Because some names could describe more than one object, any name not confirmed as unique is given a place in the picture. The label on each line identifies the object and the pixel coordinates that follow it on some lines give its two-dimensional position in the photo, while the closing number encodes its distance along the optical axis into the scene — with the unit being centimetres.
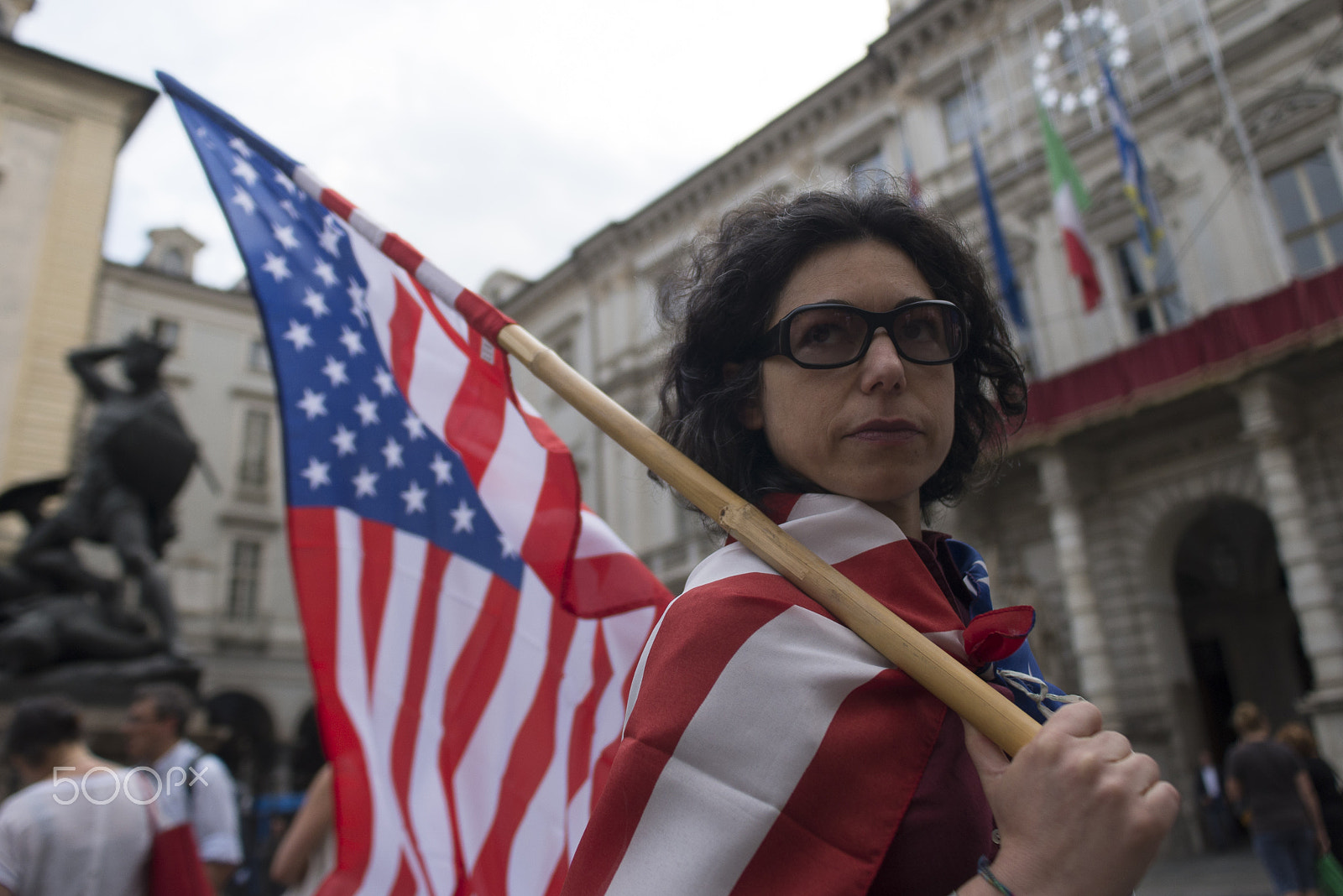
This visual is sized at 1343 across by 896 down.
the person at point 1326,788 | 672
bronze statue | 623
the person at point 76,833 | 276
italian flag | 1391
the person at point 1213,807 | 1315
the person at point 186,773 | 397
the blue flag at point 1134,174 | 1285
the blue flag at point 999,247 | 1460
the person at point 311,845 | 334
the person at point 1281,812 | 619
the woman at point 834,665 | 95
